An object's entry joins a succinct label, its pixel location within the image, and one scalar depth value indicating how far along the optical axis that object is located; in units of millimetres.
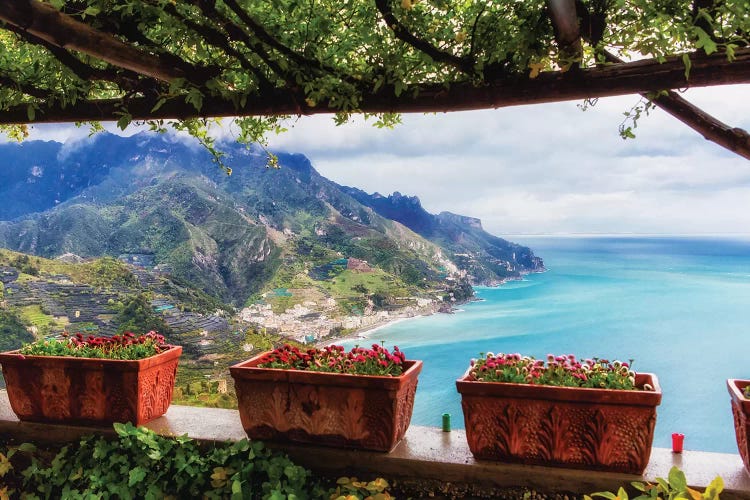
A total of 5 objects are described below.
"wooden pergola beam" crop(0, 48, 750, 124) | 1680
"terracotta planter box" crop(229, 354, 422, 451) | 2188
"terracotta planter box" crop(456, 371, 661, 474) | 1930
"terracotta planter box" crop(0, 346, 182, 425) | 2615
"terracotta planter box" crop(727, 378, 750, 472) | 1855
